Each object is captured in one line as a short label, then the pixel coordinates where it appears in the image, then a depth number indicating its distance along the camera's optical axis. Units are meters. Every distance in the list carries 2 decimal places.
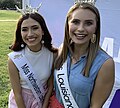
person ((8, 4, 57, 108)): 0.91
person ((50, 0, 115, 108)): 0.78
